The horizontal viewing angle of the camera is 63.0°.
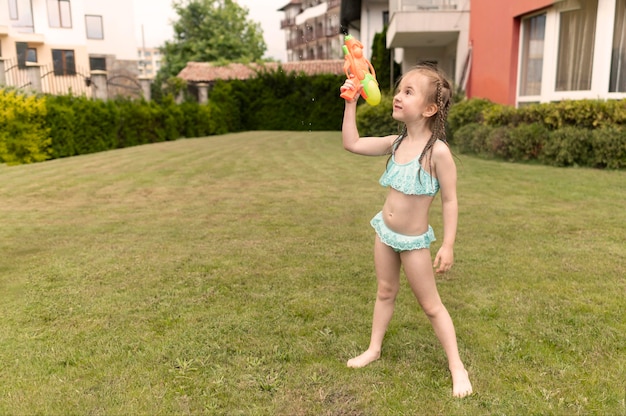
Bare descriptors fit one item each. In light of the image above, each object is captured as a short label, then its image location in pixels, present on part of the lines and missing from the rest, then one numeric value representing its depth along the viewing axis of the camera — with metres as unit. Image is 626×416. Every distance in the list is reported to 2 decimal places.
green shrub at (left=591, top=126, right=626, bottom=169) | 9.61
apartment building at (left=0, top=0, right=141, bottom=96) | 34.22
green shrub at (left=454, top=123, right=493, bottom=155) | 12.29
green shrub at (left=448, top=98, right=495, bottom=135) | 13.42
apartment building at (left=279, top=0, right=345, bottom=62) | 55.19
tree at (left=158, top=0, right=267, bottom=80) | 55.19
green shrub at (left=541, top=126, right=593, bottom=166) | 10.09
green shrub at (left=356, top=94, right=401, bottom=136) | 17.03
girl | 2.58
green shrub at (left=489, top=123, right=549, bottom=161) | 10.91
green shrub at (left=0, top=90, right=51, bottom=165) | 13.84
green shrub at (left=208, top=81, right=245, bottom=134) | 26.34
